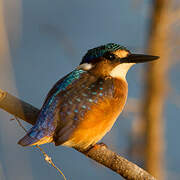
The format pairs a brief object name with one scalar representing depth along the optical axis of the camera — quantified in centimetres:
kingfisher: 422
